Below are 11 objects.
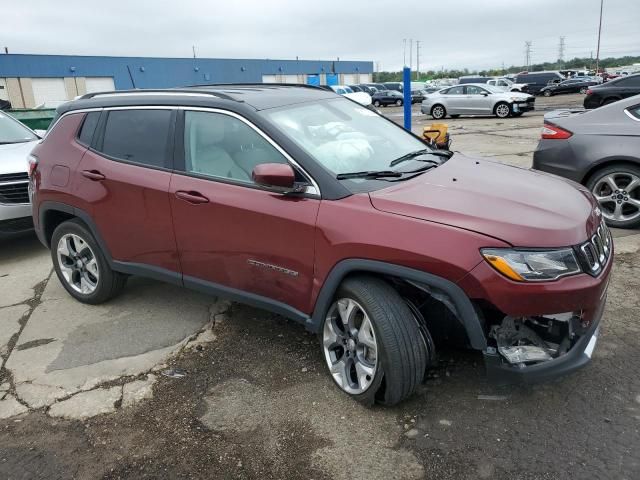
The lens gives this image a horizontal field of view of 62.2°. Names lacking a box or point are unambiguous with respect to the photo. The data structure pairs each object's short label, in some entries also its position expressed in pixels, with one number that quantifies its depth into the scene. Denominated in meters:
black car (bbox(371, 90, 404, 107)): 38.06
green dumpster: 11.14
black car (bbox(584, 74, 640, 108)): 15.36
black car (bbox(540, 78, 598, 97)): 34.90
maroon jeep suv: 2.53
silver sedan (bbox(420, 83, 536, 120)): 21.42
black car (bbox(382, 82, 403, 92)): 42.75
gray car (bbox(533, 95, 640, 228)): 5.45
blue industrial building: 40.44
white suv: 5.65
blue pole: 10.41
